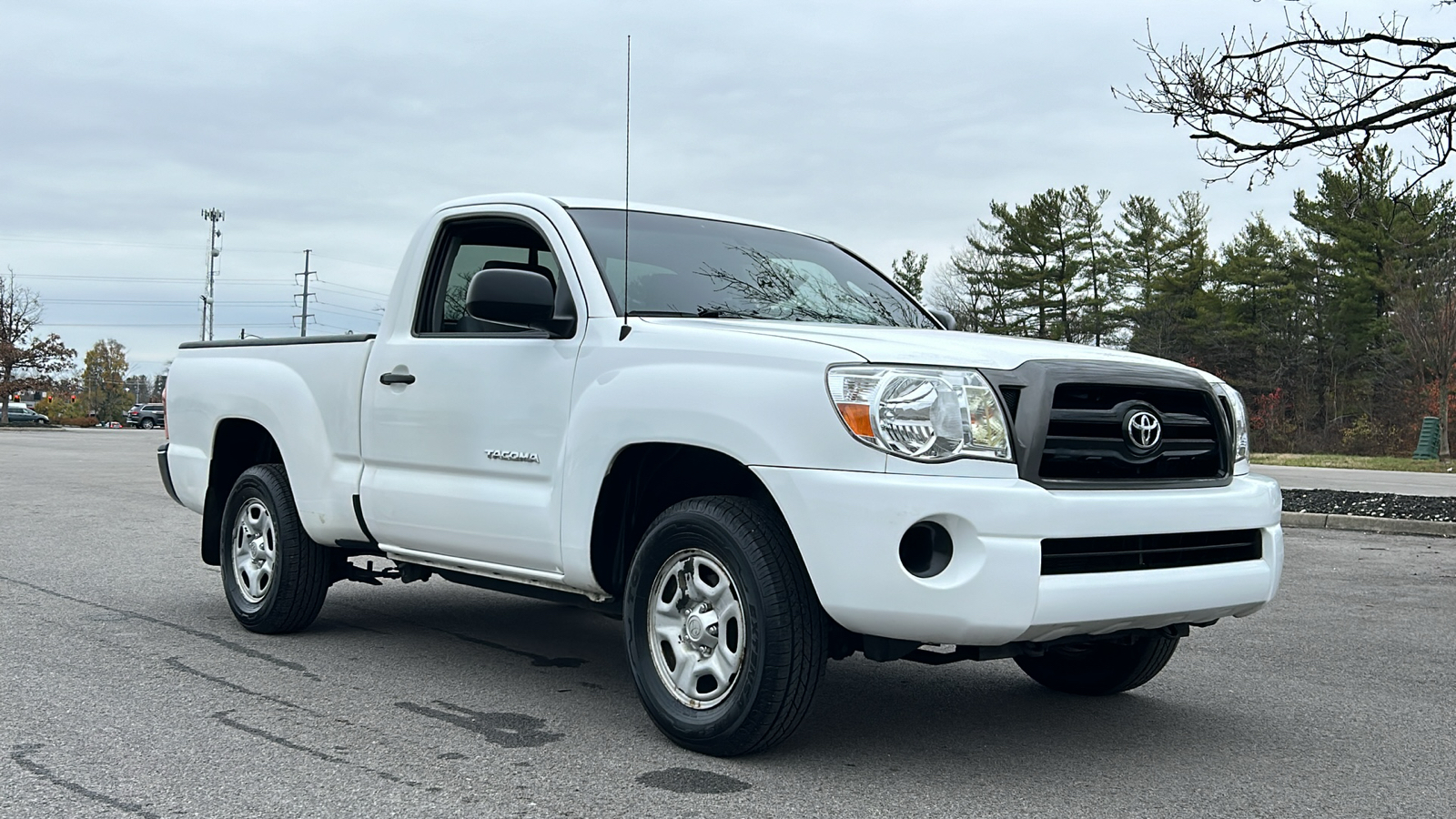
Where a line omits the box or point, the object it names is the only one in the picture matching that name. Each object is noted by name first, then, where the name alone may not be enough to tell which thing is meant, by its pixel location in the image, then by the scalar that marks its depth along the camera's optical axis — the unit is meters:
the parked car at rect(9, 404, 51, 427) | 73.74
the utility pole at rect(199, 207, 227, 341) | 83.06
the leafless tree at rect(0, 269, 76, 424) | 68.25
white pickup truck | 3.84
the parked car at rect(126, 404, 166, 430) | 76.31
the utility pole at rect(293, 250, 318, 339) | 85.59
